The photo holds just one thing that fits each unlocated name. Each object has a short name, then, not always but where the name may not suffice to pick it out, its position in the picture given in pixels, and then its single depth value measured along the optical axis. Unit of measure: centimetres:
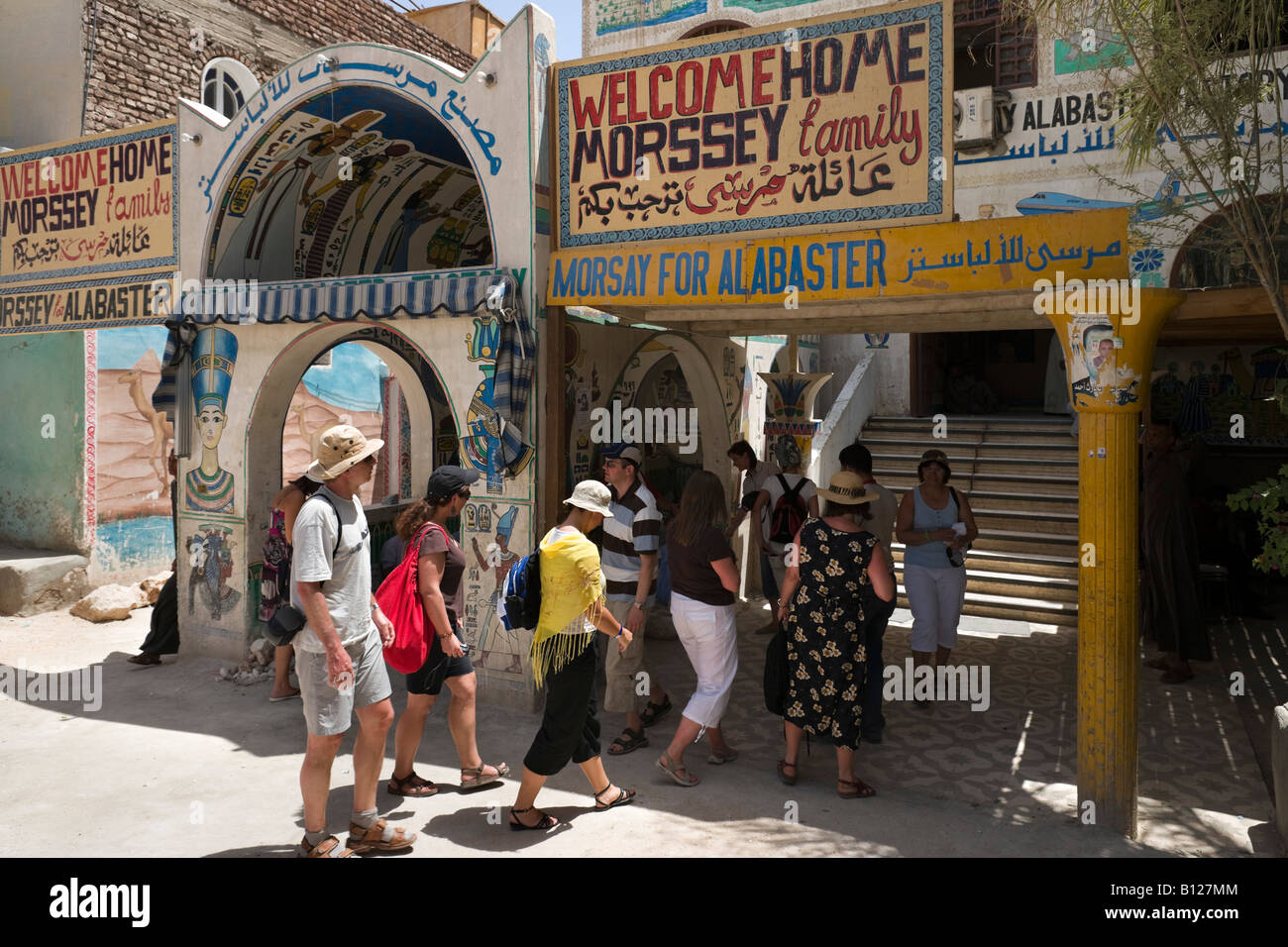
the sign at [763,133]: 550
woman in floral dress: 493
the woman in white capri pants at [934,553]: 645
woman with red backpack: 465
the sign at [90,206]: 814
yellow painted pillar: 461
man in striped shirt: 571
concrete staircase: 948
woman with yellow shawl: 447
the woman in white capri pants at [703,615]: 520
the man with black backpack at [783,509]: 784
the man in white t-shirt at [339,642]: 398
